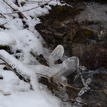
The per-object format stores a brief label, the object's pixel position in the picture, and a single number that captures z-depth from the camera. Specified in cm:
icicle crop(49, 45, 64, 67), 458
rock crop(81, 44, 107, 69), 517
